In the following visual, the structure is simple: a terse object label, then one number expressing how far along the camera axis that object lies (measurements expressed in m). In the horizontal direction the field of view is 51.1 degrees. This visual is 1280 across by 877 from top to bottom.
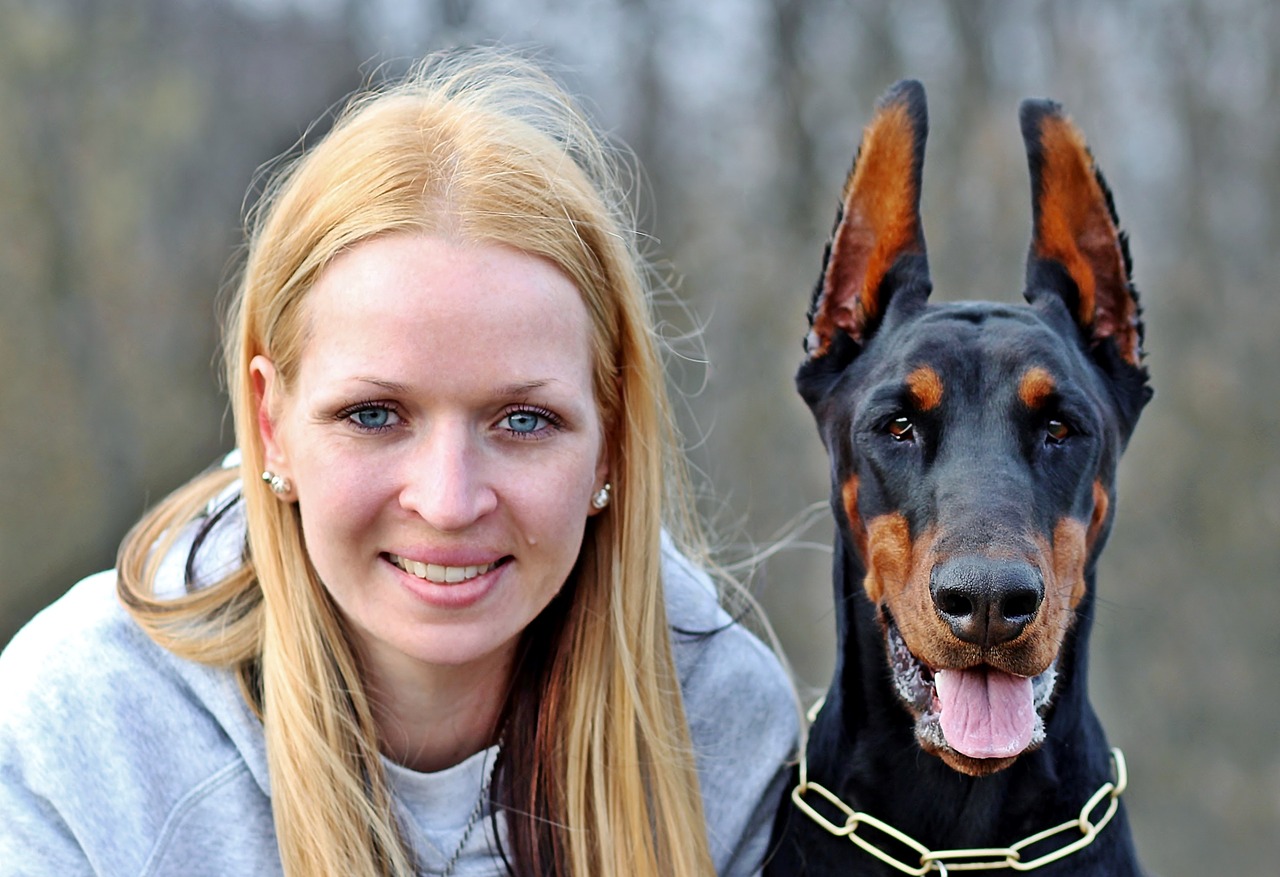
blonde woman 2.34
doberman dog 2.25
